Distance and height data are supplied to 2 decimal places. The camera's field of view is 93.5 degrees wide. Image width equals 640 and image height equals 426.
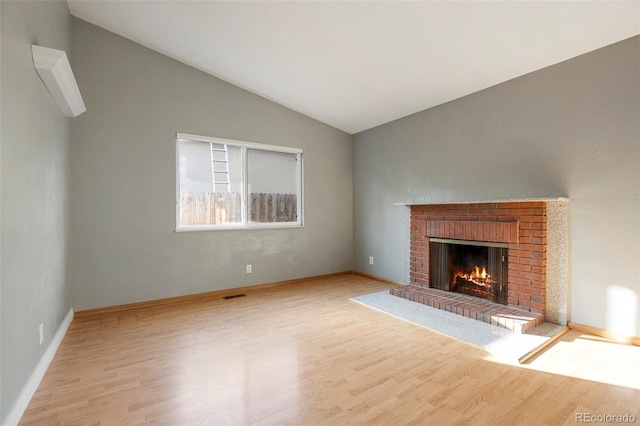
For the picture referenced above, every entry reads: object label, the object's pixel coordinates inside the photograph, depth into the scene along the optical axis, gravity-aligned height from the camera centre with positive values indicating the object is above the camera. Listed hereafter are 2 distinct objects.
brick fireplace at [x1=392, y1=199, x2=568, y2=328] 2.91 -0.37
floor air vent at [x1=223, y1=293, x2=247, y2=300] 4.00 -1.14
